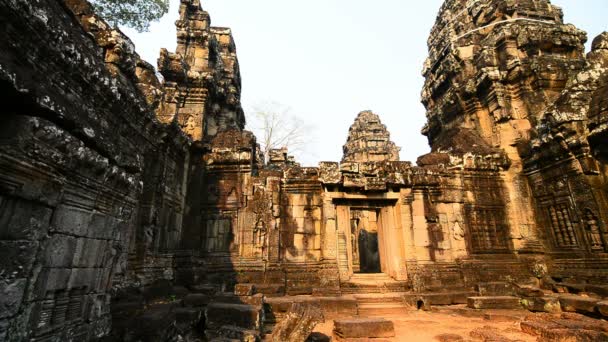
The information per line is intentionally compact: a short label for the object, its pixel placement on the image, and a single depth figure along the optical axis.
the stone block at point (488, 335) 4.61
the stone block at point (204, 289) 6.82
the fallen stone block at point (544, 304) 6.46
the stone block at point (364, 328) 4.91
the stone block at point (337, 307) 6.36
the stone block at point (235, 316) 4.86
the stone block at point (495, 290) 7.26
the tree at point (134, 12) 11.87
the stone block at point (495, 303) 6.72
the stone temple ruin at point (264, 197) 2.11
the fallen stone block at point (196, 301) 5.87
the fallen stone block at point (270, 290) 6.97
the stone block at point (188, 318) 4.15
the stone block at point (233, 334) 4.15
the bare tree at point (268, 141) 24.47
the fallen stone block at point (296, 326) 4.26
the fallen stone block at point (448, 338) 4.82
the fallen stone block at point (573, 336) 4.29
